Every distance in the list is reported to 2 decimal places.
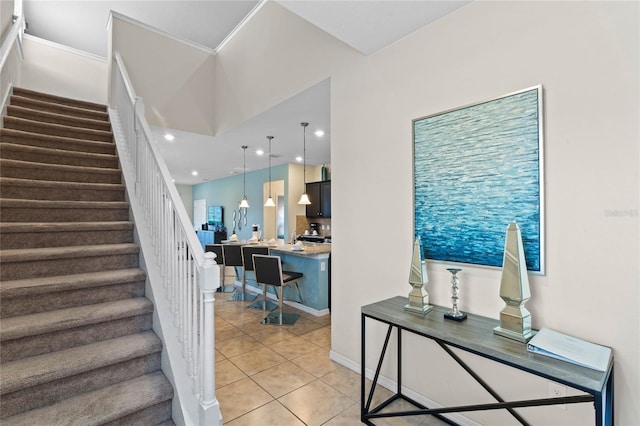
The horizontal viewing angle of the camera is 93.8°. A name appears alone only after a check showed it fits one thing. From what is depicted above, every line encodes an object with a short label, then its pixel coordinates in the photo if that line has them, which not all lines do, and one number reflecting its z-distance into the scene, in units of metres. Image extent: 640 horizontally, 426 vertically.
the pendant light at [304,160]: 4.19
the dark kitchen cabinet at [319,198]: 6.71
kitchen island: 4.01
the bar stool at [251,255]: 4.15
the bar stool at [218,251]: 4.63
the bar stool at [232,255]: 4.43
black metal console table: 1.12
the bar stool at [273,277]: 3.51
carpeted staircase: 1.51
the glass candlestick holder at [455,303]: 1.71
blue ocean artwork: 1.56
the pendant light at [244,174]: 5.65
